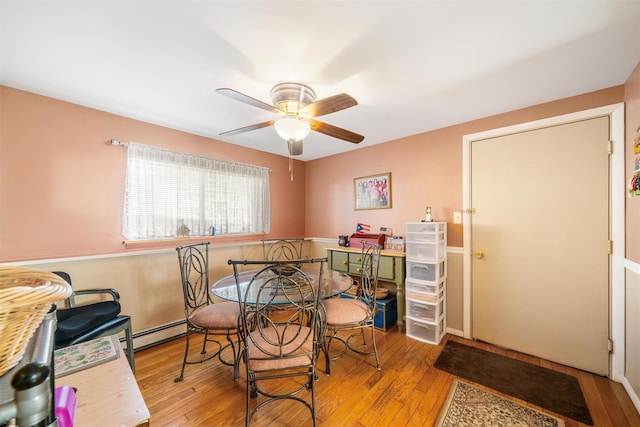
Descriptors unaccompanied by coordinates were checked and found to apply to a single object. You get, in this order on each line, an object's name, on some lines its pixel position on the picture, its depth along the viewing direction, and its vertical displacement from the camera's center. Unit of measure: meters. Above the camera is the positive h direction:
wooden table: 0.76 -0.63
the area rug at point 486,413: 1.61 -1.34
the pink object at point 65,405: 0.62 -0.51
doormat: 1.76 -1.33
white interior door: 2.09 -0.26
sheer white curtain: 2.60 +0.21
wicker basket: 0.43 -0.20
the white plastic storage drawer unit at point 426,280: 2.62 -0.71
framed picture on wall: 3.40 +0.31
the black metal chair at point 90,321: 1.78 -0.82
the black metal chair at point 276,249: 3.57 -0.54
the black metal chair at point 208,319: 1.96 -0.84
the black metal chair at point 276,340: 1.52 -0.84
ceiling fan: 1.67 +0.74
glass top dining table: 1.84 -0.59
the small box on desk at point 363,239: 3.24 -0.34
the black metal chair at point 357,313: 2.11 -0.88
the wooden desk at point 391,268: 2.88 -0.66
